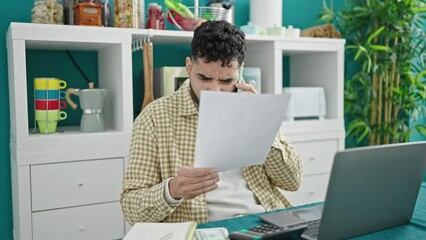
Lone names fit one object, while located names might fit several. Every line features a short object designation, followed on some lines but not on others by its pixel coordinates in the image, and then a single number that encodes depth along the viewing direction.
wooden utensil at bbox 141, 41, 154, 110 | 2.24
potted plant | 2.90
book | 1.00
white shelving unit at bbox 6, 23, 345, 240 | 1.96
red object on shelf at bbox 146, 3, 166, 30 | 2.29
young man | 1.41
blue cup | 2.06
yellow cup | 2.05
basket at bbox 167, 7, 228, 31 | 2.36
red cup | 2.06
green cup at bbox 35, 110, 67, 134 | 2.06
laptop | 0.94
